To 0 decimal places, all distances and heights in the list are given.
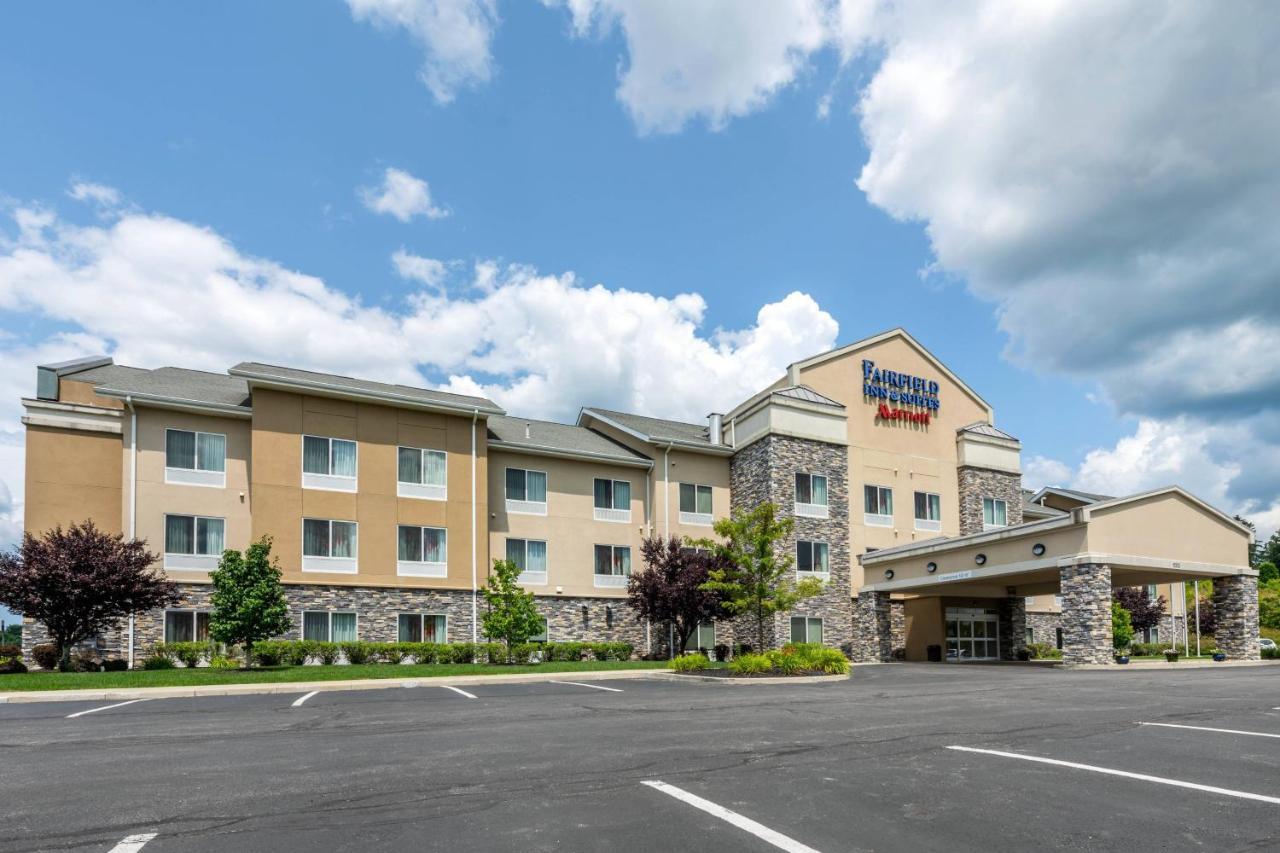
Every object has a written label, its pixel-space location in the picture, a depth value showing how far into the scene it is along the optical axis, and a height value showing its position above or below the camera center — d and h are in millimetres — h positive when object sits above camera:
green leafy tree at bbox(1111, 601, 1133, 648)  40844 -5921
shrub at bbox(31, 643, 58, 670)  24453 -3962
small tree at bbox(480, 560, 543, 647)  26938 -3200
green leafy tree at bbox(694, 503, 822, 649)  25391 -1789
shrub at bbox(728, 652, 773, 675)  22406 -4185
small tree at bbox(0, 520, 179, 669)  22359 -1647
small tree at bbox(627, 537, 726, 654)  30531 -2765
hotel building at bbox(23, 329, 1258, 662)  26983 +464
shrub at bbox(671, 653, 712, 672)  24344 -4463
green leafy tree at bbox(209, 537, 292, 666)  23281 -2279
